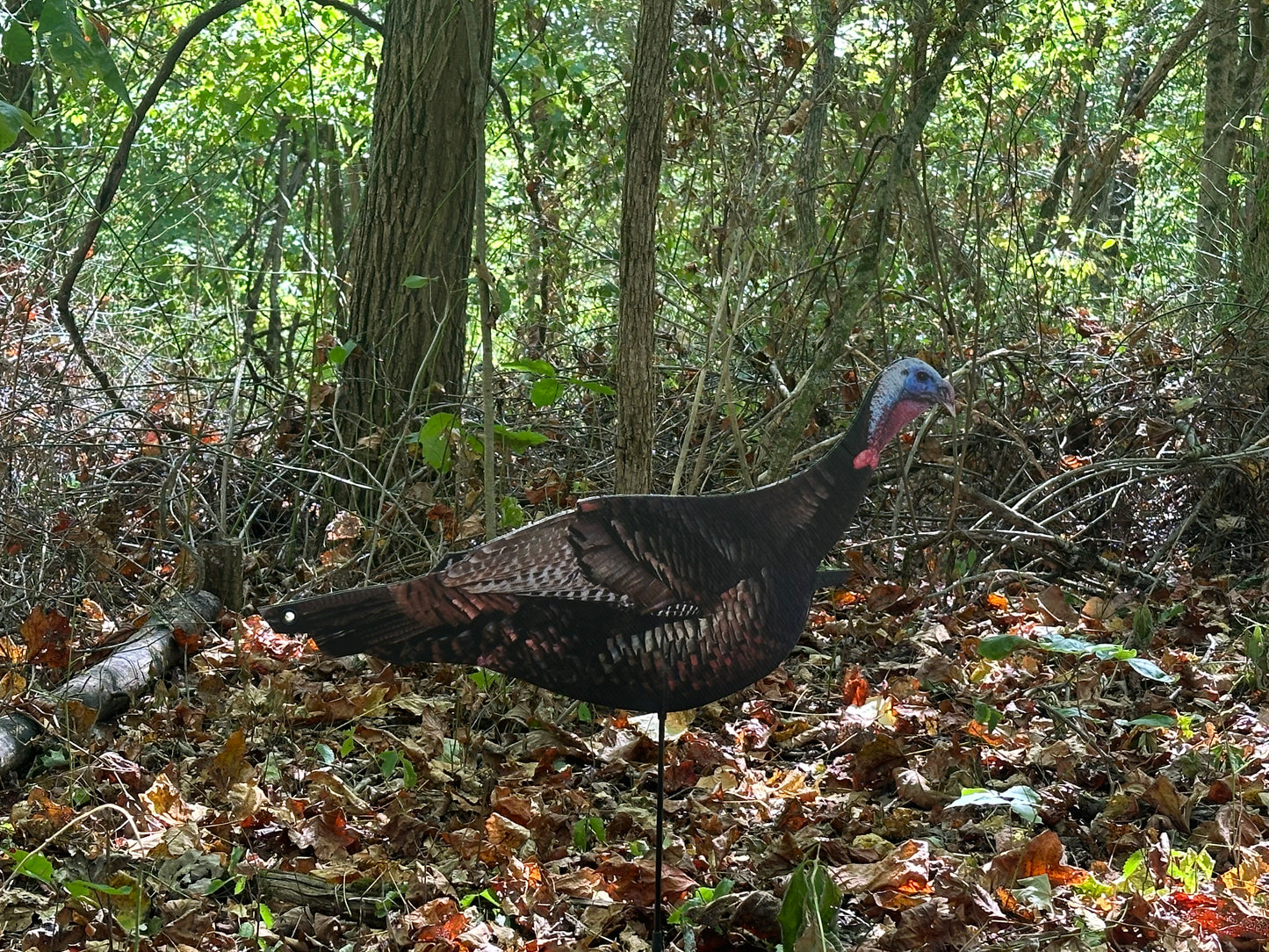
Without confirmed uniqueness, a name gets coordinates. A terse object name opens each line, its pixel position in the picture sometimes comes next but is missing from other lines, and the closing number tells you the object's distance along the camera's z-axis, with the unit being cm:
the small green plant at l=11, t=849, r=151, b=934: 273
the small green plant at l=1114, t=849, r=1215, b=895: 289
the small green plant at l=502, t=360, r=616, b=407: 387
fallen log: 369
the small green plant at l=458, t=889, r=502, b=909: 295
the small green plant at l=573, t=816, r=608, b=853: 323
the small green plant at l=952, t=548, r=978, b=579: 524
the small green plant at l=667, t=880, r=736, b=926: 289
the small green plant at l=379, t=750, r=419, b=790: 355
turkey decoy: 280
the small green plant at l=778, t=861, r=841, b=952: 260
